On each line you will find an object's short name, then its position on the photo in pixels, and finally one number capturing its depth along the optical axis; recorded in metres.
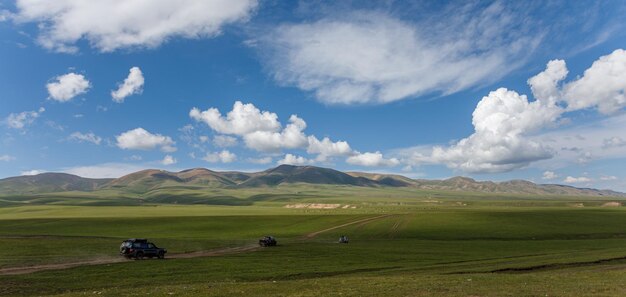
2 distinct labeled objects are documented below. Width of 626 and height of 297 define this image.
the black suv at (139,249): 51.94
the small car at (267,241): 69.69
